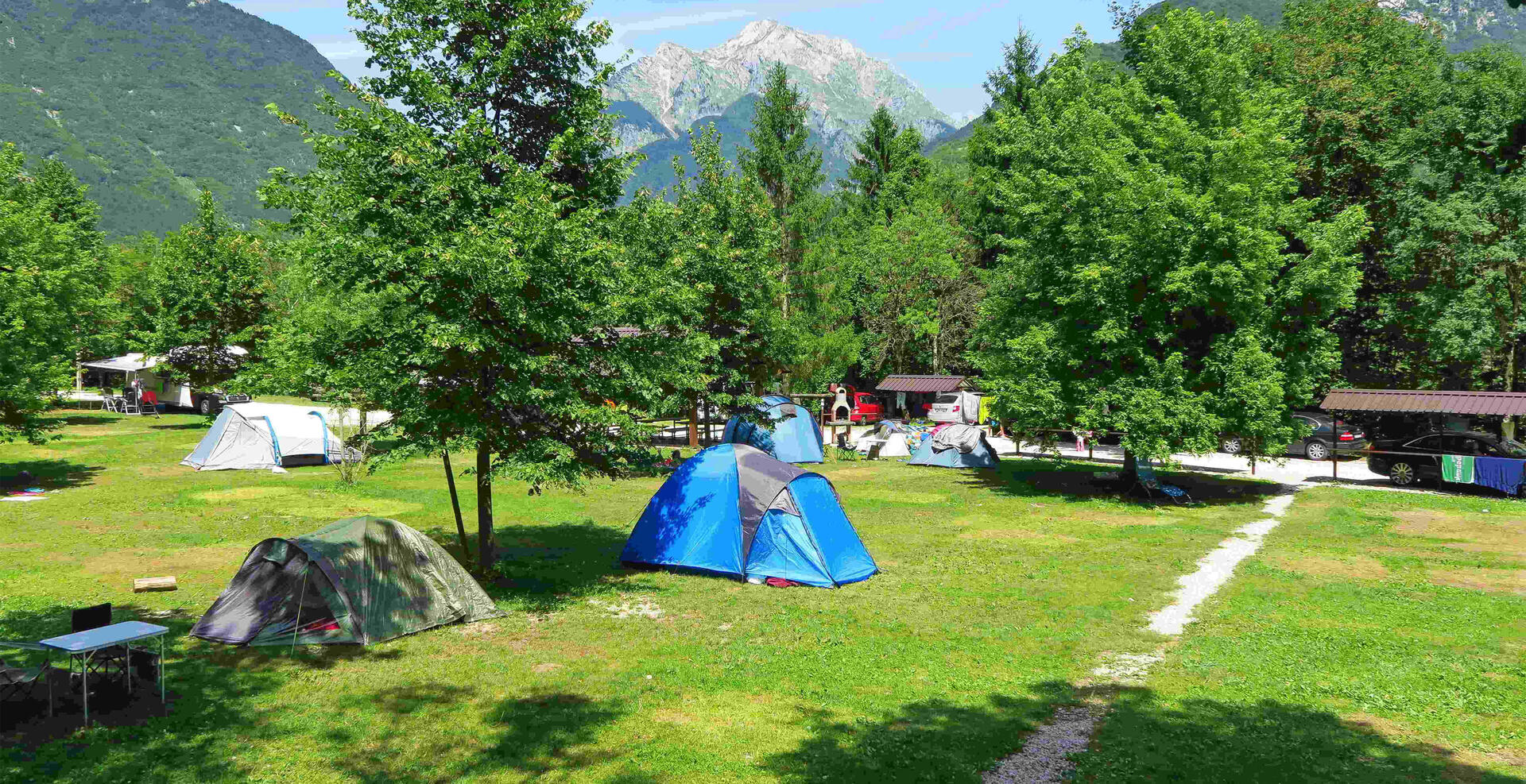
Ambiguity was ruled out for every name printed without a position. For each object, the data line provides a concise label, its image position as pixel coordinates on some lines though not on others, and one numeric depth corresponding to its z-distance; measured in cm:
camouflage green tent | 1107
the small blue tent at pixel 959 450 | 3039
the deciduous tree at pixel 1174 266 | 2192
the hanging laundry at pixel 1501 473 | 2314
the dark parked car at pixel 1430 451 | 2453
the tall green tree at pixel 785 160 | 3972
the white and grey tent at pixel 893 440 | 3309
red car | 4741
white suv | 4128
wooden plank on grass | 1322
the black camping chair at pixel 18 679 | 853
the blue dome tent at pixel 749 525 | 1457
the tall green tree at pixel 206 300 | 4034
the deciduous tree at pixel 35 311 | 2073
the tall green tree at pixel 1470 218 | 2969
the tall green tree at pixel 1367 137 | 3438
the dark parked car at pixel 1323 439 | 3275
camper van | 4894
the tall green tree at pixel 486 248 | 1208
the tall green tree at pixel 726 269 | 2705
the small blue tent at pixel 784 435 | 2969
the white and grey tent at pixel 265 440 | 2738
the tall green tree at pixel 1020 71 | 5300
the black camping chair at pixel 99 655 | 898
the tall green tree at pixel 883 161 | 6494
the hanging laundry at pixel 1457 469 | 2392
